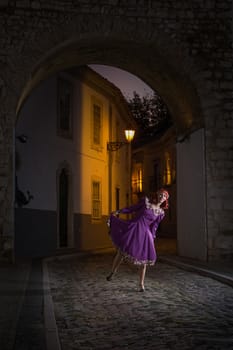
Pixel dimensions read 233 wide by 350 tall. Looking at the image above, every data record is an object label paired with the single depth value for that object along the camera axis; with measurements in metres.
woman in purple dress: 9.61
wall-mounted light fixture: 24.86
